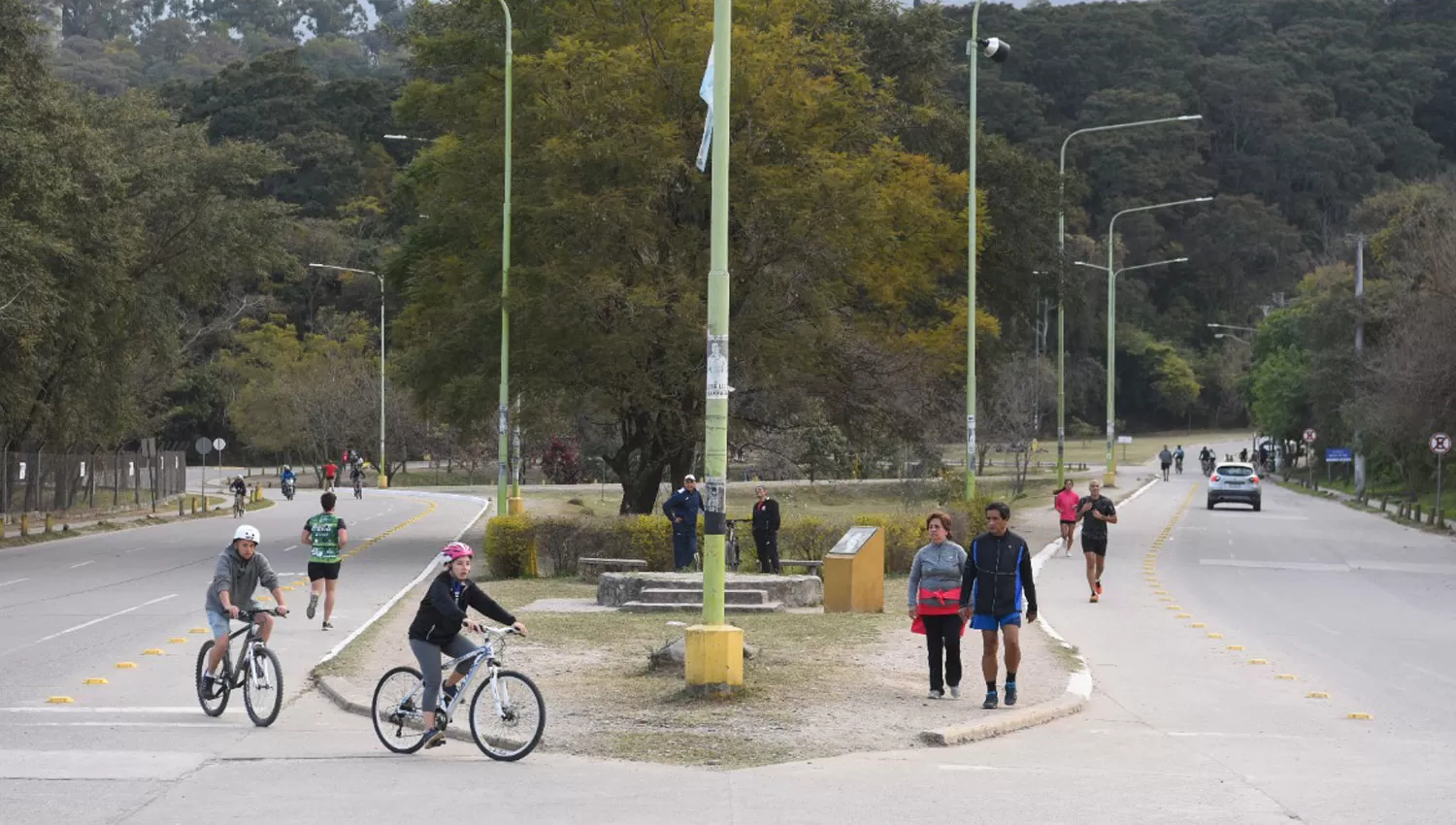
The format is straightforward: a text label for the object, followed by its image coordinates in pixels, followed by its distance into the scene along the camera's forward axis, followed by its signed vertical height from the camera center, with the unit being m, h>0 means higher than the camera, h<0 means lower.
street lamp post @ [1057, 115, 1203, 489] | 45.09 +4.00
